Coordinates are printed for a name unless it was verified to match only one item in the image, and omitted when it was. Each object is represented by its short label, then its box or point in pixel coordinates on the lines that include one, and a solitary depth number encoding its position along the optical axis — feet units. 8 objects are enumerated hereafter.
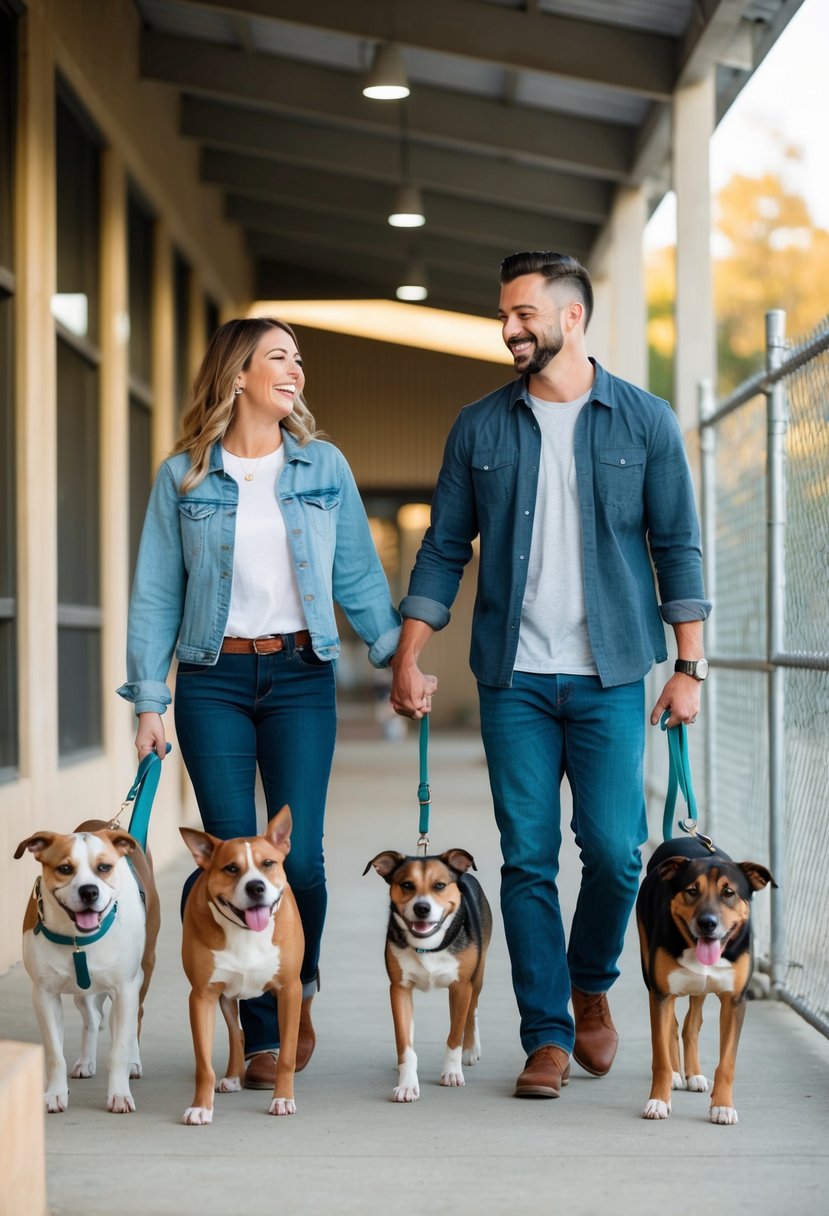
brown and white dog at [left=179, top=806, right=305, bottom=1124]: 13.24
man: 14.62
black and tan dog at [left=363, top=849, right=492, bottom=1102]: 14.05
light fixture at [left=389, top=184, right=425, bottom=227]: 37.47
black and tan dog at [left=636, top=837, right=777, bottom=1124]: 13.23
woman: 14.65
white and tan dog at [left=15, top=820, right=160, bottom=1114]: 13.51
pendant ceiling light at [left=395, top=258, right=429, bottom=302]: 46.09
